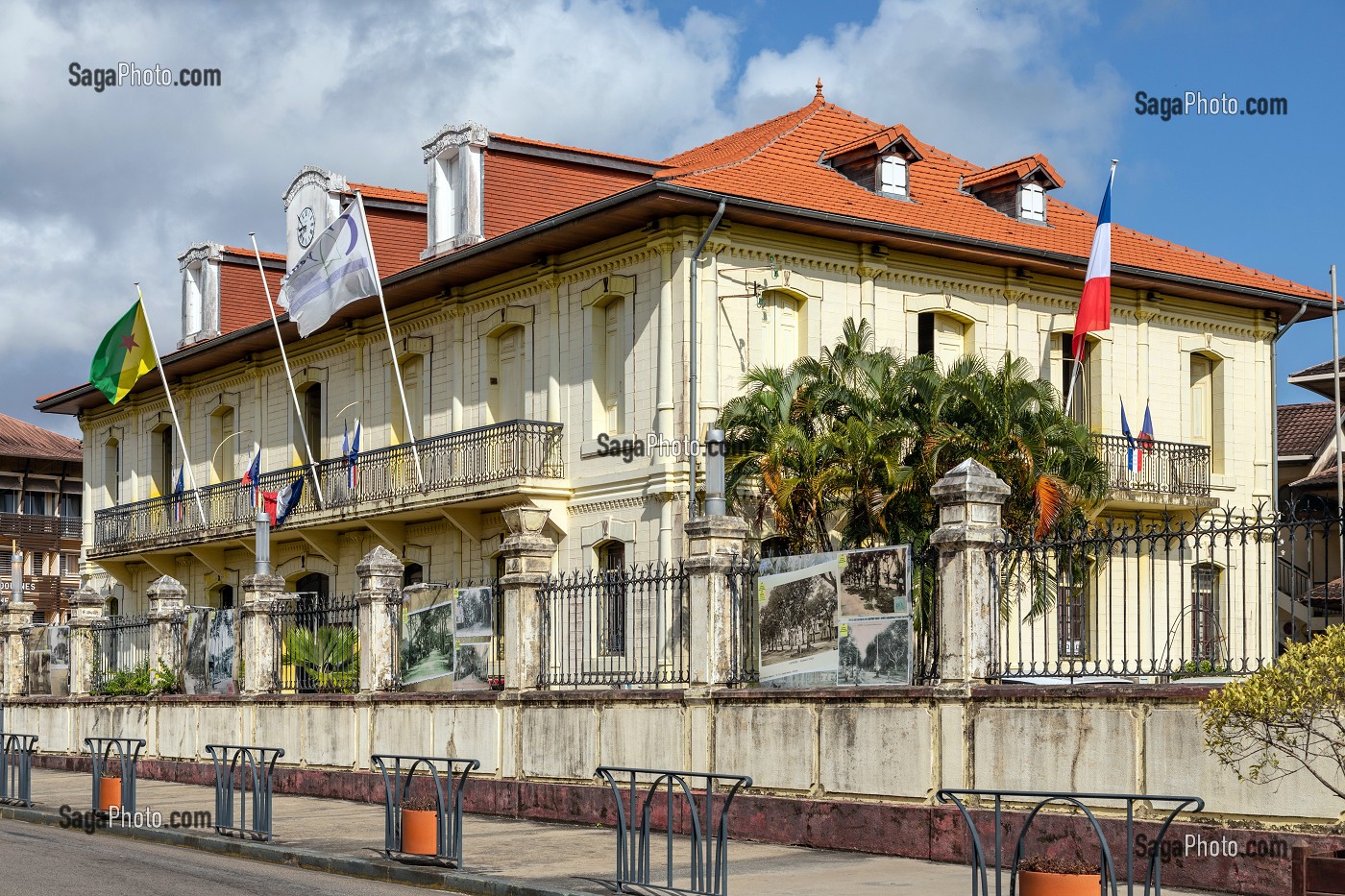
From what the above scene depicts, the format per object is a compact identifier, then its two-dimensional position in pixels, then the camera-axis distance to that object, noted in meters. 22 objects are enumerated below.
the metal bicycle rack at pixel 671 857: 12.13
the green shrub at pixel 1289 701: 10.34
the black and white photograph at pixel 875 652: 15.95
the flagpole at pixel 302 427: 33.50
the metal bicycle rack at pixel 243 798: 17.33
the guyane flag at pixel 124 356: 35.06
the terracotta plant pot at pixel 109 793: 20.06
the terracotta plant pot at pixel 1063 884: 9.91
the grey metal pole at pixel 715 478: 17.61
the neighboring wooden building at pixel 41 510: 72.31
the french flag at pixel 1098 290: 24.39
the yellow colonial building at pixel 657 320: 27.12
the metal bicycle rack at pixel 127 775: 19.25
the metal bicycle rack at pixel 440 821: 14.52
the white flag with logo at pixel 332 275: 29.73
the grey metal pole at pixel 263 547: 26.33
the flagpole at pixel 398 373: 29.12
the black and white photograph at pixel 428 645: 21.94
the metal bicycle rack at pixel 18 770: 22.02
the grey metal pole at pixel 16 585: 35.83
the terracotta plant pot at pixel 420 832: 14.73
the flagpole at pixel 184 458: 37.35
